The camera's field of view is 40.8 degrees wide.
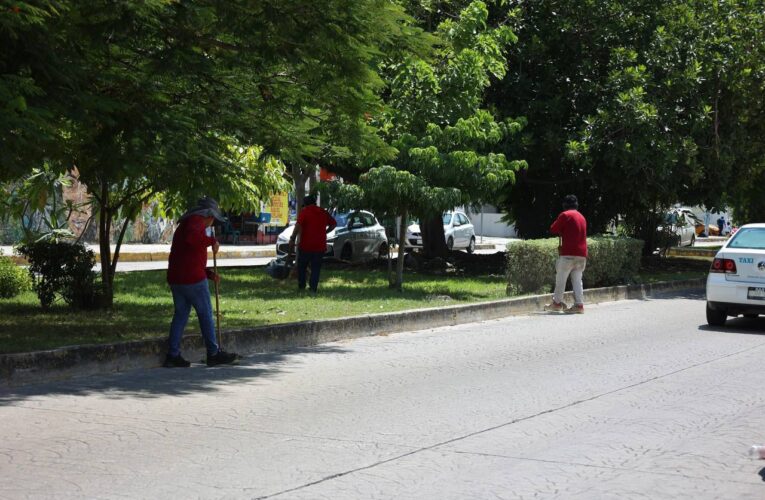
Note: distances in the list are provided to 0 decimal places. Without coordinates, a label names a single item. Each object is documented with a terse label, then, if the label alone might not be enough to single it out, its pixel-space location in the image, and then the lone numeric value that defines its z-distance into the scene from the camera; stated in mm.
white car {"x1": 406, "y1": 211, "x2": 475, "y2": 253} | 38359
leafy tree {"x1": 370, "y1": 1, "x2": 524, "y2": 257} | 18250
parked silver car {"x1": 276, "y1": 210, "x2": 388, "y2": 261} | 28172
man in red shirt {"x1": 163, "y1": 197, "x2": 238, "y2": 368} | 10992
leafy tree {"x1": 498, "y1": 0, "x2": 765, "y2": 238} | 23297
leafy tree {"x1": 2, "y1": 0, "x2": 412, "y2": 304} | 10859
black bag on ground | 21438
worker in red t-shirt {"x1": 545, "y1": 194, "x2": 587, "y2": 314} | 17312
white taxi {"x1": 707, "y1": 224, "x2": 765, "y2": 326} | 14977
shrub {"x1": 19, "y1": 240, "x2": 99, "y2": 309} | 14820
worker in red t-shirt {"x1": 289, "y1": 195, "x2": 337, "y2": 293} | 18766
